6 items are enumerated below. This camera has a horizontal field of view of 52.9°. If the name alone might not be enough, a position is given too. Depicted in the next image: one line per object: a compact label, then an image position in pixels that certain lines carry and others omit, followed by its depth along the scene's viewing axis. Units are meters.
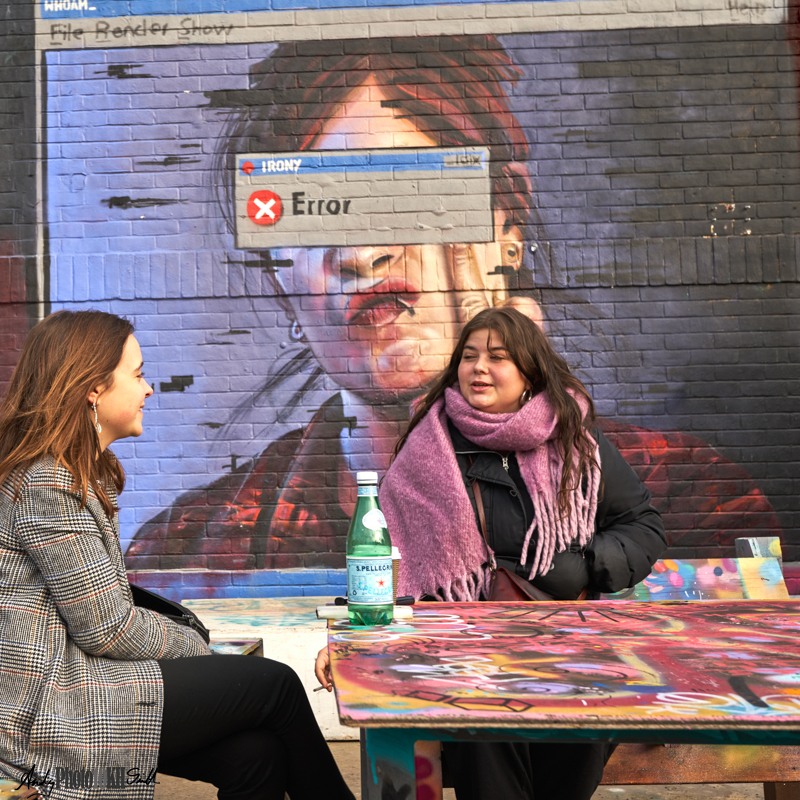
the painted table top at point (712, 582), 2.72
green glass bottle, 1.84
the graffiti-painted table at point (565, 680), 1.20
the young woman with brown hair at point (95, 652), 1.72
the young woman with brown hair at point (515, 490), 2.40
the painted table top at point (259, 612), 3.88
